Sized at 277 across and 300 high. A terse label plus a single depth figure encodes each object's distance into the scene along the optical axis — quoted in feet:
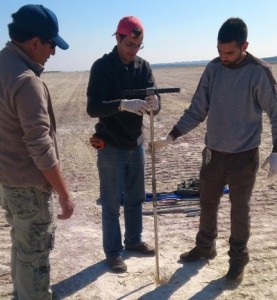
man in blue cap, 8.40
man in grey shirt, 11.54
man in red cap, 12.04
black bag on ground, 19.90
